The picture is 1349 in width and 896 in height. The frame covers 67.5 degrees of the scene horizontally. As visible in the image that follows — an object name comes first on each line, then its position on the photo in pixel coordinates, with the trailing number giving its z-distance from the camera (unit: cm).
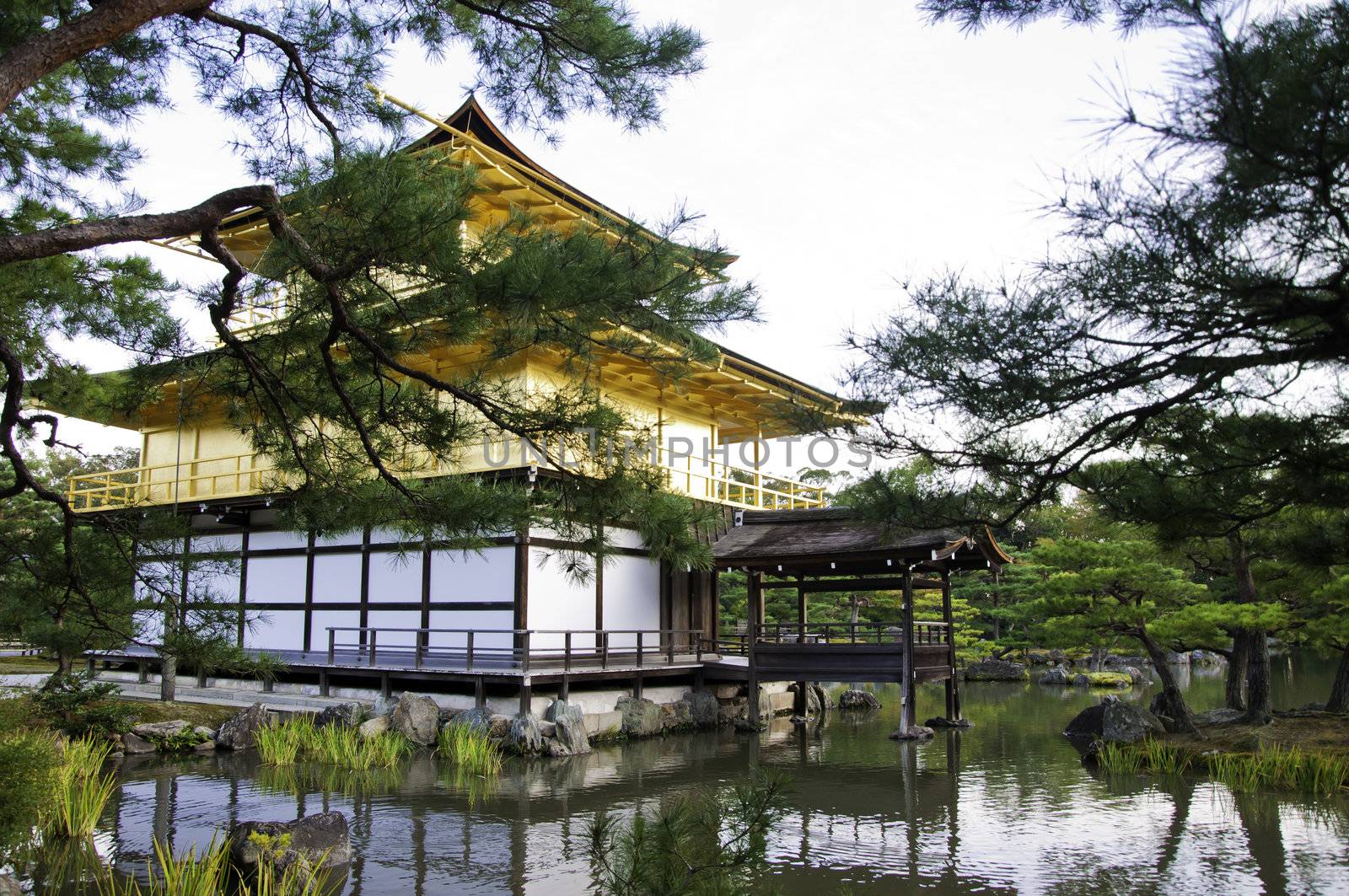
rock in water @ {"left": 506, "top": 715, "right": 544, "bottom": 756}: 1208
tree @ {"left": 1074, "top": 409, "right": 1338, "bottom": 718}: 421
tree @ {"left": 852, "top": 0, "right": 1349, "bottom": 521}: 277
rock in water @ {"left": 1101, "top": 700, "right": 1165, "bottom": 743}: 1205
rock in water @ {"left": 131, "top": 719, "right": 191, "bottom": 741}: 1205
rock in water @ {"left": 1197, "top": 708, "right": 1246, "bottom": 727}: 1285
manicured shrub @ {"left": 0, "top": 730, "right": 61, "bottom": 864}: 566
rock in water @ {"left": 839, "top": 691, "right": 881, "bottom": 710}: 1959
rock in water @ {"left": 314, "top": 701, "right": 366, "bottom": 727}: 1230
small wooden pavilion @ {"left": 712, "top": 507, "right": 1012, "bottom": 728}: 1402
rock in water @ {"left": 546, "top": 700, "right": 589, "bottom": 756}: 1244
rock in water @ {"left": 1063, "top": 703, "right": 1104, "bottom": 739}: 1357
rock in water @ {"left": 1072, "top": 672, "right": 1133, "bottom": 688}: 2405
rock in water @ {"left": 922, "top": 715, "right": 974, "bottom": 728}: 1553
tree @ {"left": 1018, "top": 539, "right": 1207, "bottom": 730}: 1319
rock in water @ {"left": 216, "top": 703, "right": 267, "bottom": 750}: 1220
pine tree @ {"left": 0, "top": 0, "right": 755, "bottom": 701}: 426
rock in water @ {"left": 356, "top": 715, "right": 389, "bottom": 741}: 1173
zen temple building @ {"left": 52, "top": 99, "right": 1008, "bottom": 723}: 1381
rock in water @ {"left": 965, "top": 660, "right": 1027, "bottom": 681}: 2628
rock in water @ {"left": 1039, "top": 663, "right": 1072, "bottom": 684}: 2477
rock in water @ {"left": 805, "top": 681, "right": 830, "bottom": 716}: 1822
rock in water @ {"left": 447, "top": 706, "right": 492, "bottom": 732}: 1228
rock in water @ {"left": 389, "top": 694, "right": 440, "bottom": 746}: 1232
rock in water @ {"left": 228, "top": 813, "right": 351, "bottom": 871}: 611
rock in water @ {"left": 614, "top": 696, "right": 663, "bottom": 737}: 1426
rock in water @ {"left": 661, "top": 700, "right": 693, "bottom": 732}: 1504
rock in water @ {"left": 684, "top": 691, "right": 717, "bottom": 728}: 1560
